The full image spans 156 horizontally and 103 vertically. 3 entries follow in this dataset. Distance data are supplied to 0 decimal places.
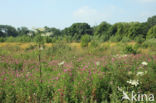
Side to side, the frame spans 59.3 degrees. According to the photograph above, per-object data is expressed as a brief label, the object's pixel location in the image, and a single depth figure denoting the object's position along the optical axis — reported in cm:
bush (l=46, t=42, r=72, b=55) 928
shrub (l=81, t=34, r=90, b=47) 1452
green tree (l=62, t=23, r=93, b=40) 5893
